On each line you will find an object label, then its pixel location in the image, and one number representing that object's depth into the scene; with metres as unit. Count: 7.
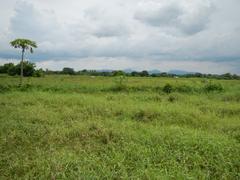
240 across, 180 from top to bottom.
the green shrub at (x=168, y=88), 9.55
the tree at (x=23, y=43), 9.45
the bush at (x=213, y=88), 9.78
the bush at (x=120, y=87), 9.95
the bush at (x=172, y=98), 7.38
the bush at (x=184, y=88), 9.74
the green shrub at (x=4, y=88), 9.27
